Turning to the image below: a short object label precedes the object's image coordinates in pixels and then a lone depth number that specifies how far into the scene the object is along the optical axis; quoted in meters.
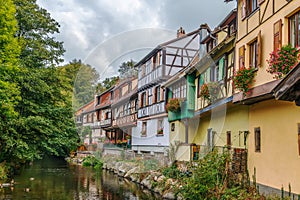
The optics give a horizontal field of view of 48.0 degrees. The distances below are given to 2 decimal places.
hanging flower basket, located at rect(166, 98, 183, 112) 21.05
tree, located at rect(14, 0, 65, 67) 23.19
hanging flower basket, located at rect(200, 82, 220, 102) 15.35
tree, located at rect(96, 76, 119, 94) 47.27
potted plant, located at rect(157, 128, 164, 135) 25.48
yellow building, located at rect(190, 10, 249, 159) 13.91
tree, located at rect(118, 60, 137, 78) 37.68
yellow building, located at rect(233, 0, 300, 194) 9.48
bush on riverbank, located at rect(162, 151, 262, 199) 11.84
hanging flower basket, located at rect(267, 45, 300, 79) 8.77
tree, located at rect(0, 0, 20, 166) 16.48
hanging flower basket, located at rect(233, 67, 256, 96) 11.10
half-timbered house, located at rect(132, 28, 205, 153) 25.52
